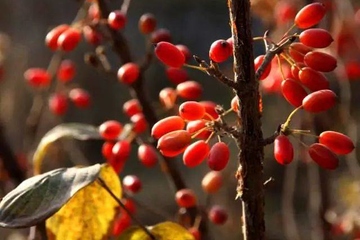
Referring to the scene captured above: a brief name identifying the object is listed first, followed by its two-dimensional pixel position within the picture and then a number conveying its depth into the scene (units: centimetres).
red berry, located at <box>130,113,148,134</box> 88
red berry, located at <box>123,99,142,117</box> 90
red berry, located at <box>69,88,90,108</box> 103
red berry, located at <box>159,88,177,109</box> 88
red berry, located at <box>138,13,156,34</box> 88
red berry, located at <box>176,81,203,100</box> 83
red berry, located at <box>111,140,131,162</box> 86
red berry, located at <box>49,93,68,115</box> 106
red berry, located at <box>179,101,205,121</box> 73
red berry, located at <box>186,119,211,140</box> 73
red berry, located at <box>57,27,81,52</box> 87
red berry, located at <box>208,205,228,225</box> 88
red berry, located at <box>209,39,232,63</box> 71
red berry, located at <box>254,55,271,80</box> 72
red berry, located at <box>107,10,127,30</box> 83
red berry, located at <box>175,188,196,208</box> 85
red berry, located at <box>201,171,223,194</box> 92
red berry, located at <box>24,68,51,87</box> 104
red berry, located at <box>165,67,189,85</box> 88
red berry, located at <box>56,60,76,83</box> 104
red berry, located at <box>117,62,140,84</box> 85
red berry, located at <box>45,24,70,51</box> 90
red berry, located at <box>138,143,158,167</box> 85
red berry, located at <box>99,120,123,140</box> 87
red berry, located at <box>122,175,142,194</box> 87
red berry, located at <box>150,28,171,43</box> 87
